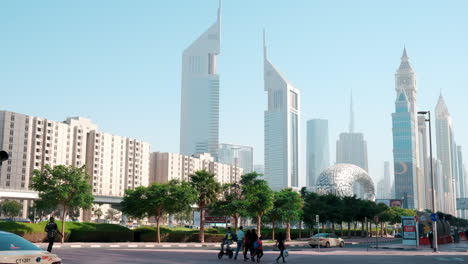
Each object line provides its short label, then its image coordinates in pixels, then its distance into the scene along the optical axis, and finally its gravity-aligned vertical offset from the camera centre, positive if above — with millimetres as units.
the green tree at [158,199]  53350 +395
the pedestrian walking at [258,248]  26344 -2291
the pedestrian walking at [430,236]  48400 -2902
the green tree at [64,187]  46344 +1403
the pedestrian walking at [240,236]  28680 -1891
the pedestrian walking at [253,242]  26766 -2051
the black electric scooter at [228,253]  28025 -2774
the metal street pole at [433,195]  38097 +831
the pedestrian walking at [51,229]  25266 -1378
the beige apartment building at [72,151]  137875 +15771
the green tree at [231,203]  56500 +64
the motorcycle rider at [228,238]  29222 -2005
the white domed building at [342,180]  126125 +6463
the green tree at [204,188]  55719 +1706
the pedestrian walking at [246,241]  27516 -2055
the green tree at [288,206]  65062 -223
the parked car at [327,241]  46344 -3414
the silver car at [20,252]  10383 -1080
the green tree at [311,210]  76312 -827
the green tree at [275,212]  64938 -1023
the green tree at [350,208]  81250 -507
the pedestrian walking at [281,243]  26250 -2034
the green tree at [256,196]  57791 +934
